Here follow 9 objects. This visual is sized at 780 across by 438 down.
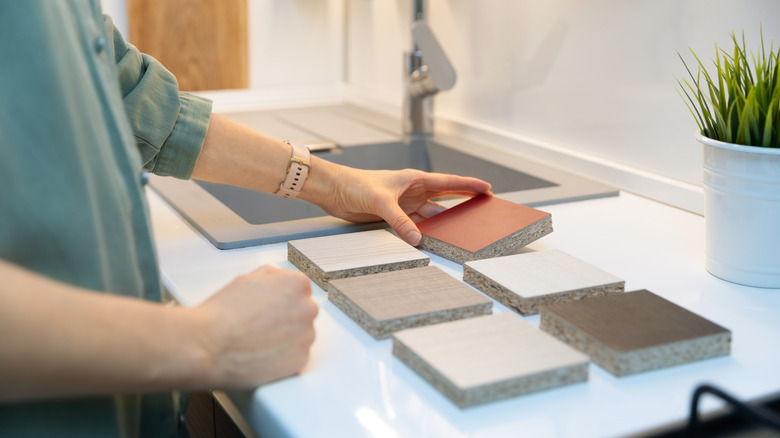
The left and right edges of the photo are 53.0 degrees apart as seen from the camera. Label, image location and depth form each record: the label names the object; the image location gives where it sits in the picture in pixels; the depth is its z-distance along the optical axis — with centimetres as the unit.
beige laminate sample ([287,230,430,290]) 87
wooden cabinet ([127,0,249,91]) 188
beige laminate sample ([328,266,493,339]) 74
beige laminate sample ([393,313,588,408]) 62
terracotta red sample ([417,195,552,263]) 94
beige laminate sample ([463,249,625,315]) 79
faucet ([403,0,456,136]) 153
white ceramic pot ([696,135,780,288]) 83
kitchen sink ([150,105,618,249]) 106
